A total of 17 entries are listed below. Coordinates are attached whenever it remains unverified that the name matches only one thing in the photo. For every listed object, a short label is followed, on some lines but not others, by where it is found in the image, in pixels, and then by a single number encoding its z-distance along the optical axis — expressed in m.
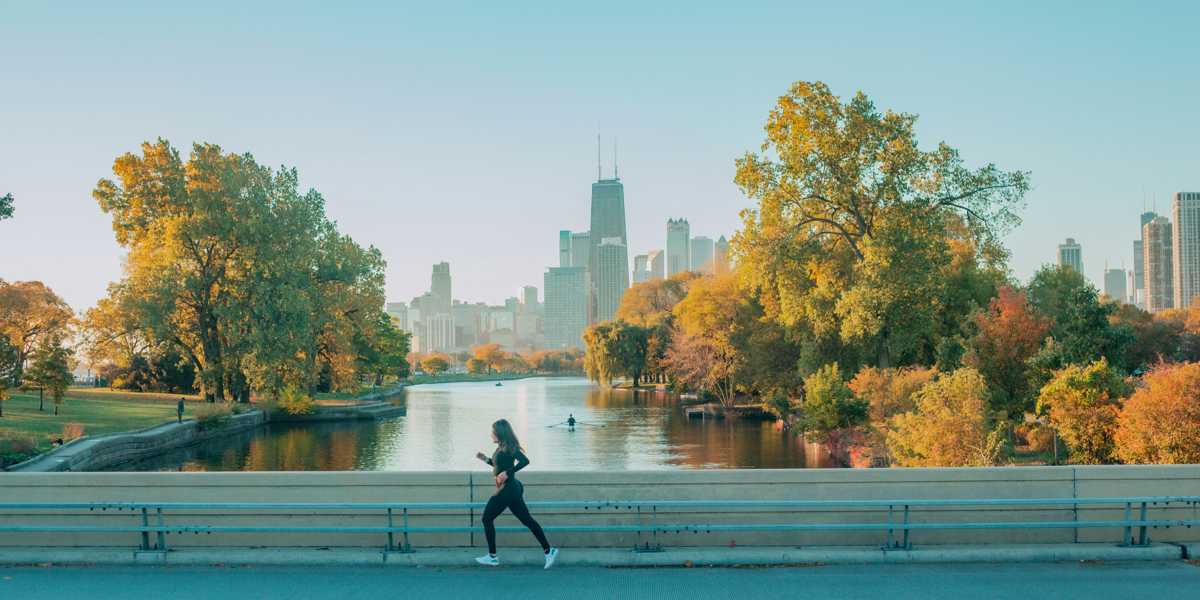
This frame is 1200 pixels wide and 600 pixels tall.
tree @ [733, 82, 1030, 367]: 36.22
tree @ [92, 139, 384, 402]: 53.59
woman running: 9.84
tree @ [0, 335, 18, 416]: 36.41
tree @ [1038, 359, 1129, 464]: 24.02
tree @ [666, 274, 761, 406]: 60.22
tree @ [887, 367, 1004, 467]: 23.87
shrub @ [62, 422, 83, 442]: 34.71
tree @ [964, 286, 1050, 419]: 32.28
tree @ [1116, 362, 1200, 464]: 20.80
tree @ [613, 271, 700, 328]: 111.82
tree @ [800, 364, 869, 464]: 35.94
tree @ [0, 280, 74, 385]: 71.19
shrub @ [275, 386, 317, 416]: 57.28
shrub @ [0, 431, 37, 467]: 28.48
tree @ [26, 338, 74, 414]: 40.38
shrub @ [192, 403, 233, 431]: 46.38
